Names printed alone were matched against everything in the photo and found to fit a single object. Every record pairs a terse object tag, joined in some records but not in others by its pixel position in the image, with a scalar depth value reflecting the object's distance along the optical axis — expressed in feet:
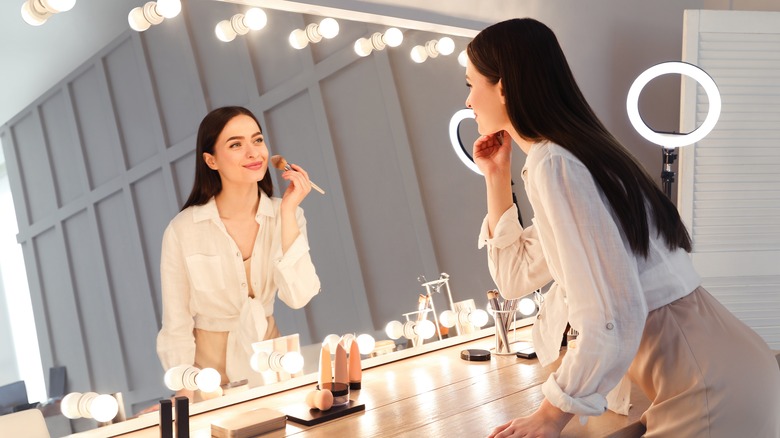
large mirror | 4.62
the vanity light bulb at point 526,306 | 7.38
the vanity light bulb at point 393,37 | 6.55
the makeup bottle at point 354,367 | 5.37
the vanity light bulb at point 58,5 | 4.51
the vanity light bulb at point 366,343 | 6.01
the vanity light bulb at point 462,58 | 7.15
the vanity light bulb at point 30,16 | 4.48
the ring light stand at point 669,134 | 7.38
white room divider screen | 8.71
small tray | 4.64
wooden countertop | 4.26
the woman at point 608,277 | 3.41
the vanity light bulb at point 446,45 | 7.03
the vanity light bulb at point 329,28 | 5.98
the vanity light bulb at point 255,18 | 5.47
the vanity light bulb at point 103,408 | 4.61
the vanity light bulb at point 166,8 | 5.01
